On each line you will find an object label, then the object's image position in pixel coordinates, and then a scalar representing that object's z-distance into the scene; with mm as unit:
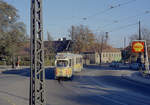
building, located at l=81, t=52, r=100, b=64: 98300
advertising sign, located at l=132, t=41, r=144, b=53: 36025
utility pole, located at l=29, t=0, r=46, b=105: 6312
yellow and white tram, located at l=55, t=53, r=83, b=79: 25812
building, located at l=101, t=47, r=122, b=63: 107138
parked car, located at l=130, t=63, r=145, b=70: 53475
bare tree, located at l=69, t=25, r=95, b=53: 73794
